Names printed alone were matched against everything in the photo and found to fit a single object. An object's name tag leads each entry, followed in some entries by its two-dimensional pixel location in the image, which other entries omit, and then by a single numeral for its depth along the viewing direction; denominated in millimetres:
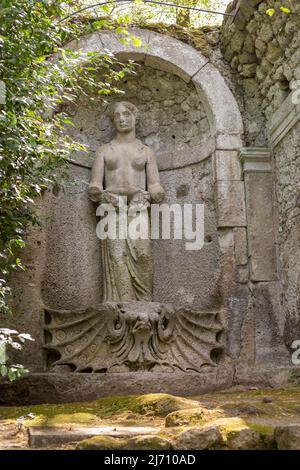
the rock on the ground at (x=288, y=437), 3123
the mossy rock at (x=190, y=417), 3803
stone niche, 5727
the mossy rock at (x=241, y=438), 3268
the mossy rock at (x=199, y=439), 3195
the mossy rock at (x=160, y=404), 4324
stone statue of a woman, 6234
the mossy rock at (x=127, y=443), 3113
